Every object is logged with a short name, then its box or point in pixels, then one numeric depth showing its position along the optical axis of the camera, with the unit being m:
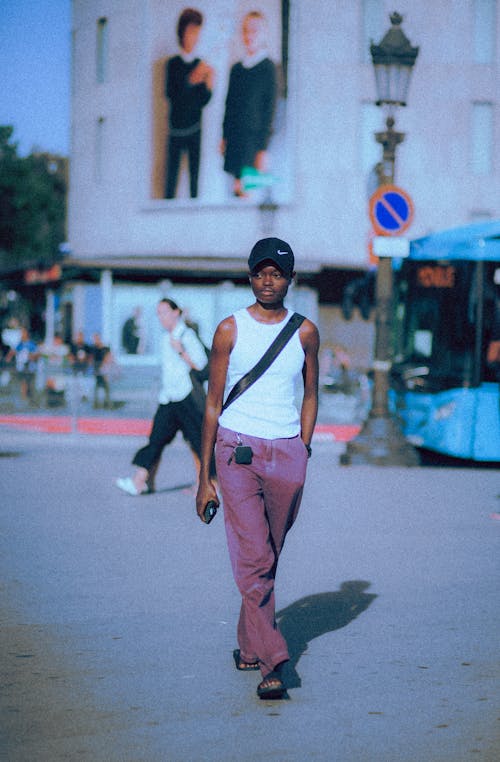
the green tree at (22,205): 50.84
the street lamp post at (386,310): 15.27
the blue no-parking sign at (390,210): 15.12
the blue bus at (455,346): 14.83
